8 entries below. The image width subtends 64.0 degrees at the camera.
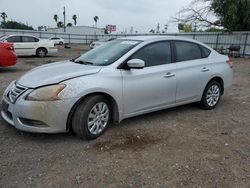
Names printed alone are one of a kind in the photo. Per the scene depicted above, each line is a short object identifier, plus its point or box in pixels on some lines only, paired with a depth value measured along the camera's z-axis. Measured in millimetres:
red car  7166
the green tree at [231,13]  16191
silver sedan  2725
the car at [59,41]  27614
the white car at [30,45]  11565
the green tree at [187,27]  22192
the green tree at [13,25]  56331
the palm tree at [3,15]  63082
